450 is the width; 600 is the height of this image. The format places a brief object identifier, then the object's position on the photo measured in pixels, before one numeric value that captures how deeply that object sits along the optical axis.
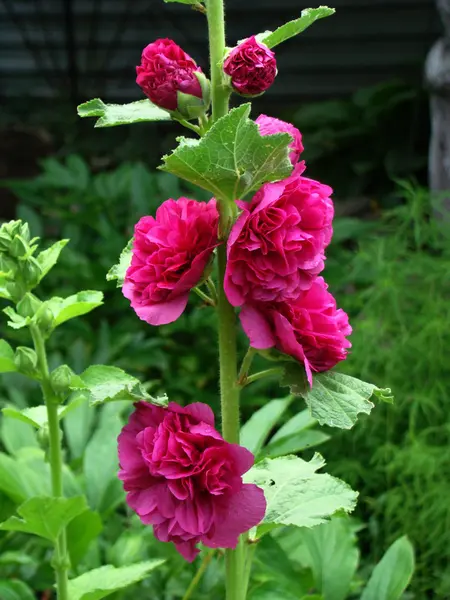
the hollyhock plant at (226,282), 0.75
